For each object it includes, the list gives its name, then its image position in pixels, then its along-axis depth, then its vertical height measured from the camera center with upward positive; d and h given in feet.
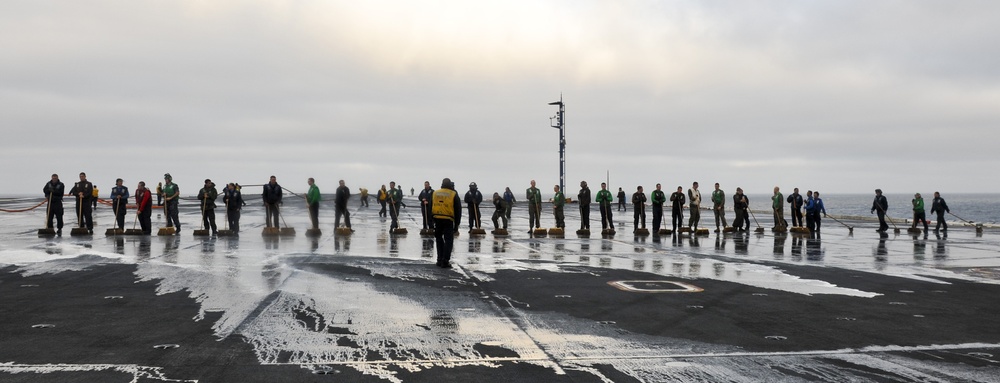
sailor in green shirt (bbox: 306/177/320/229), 80.94 -0.09
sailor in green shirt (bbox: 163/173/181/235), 75.72 +0.11
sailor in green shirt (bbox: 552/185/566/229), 86.94 -1.14
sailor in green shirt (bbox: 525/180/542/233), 84.48 -0.42
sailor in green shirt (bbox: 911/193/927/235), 96.02 -1.48
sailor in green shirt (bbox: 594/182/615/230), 83.66 -0.24
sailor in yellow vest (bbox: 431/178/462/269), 45.37 -0.93
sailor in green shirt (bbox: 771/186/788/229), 92.89 -1.09
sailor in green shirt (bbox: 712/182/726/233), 88.94 -0.30
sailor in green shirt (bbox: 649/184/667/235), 83.30 -0.52
